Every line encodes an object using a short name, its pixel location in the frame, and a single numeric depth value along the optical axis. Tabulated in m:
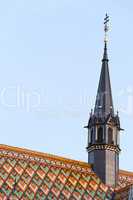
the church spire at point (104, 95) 53.56
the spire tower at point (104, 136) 51.41
